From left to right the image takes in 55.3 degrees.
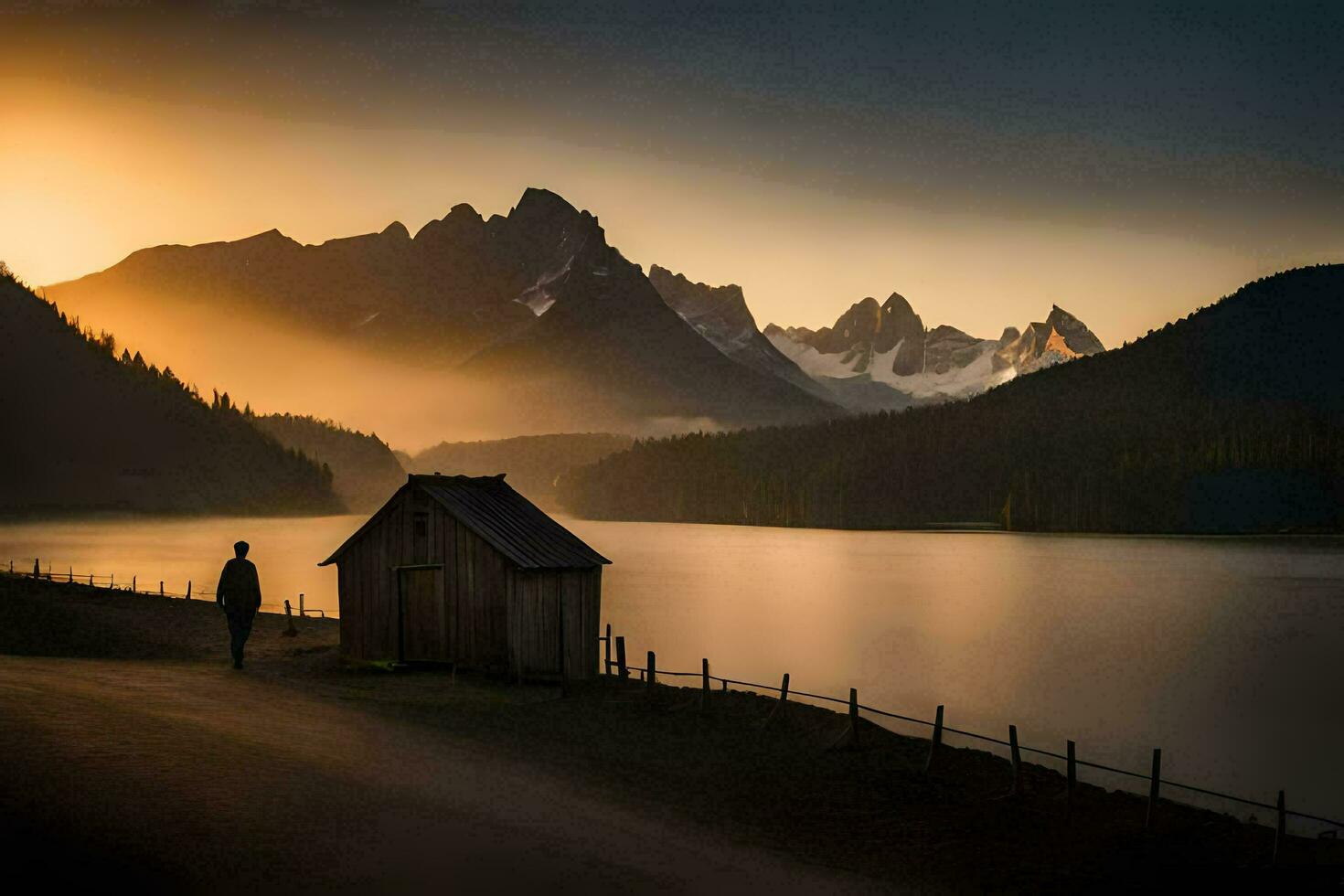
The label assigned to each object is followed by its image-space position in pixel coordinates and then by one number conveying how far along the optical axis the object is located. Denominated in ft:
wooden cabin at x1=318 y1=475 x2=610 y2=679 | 117.91
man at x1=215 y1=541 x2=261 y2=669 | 106.83
